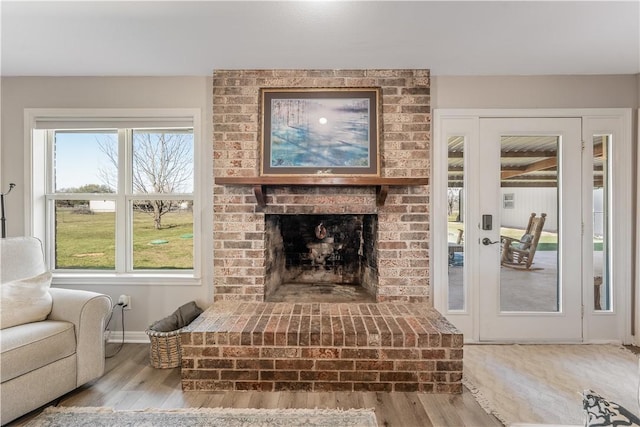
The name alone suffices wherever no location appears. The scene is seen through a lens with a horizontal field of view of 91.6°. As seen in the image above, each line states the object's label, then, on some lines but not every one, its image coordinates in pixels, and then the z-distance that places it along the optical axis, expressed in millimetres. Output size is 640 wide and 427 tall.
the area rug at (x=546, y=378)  1764
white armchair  1629
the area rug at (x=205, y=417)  1635
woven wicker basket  2195
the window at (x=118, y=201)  2762
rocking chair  2646
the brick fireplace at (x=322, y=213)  2209
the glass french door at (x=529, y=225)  2605
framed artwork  2467
